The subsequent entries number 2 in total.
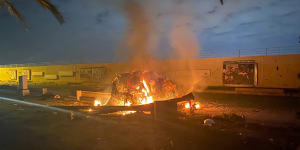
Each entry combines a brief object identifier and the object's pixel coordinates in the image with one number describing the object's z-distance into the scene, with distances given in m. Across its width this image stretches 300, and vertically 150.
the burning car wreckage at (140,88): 10.62
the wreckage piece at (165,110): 8.48
